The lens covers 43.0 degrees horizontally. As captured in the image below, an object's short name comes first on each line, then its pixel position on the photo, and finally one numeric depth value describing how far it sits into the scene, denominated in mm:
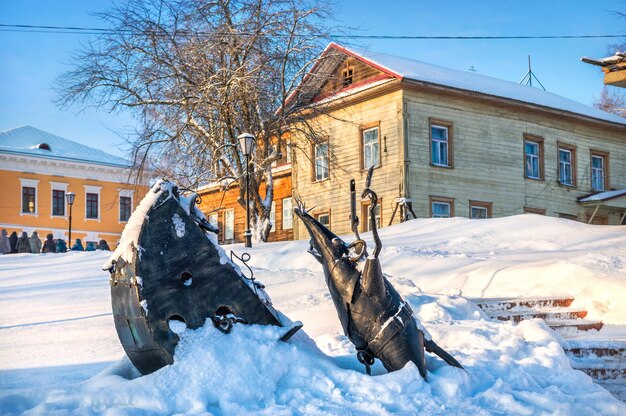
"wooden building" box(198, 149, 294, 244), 33531
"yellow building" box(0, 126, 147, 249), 47344
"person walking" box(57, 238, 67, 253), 30119
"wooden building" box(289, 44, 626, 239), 26766
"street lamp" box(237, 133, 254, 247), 18766
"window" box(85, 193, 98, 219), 50812
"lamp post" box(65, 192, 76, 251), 34241
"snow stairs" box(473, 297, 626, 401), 8234
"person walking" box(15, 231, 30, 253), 29438
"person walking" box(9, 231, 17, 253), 30219
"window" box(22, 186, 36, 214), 47781
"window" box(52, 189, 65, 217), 49156
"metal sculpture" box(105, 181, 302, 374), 5094
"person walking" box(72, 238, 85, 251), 32178
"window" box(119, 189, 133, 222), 52062
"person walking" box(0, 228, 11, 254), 28812
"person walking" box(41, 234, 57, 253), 29250
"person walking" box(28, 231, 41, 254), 29688
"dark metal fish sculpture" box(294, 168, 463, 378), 5652
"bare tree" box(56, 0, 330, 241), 23109
